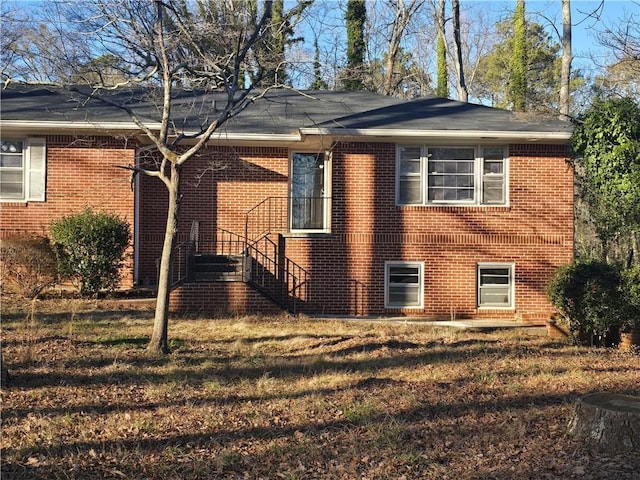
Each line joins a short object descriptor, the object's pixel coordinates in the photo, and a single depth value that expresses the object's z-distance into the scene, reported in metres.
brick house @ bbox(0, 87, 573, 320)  14.02
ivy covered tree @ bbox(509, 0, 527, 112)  27.31
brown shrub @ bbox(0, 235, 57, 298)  12.65
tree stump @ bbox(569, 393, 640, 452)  5.36
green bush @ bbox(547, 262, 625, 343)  11.25
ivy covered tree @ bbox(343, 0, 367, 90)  27.52
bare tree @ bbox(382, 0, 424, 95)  27.86
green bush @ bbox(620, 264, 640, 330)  11.11
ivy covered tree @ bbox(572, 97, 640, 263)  11.65
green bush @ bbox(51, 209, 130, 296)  13.08
